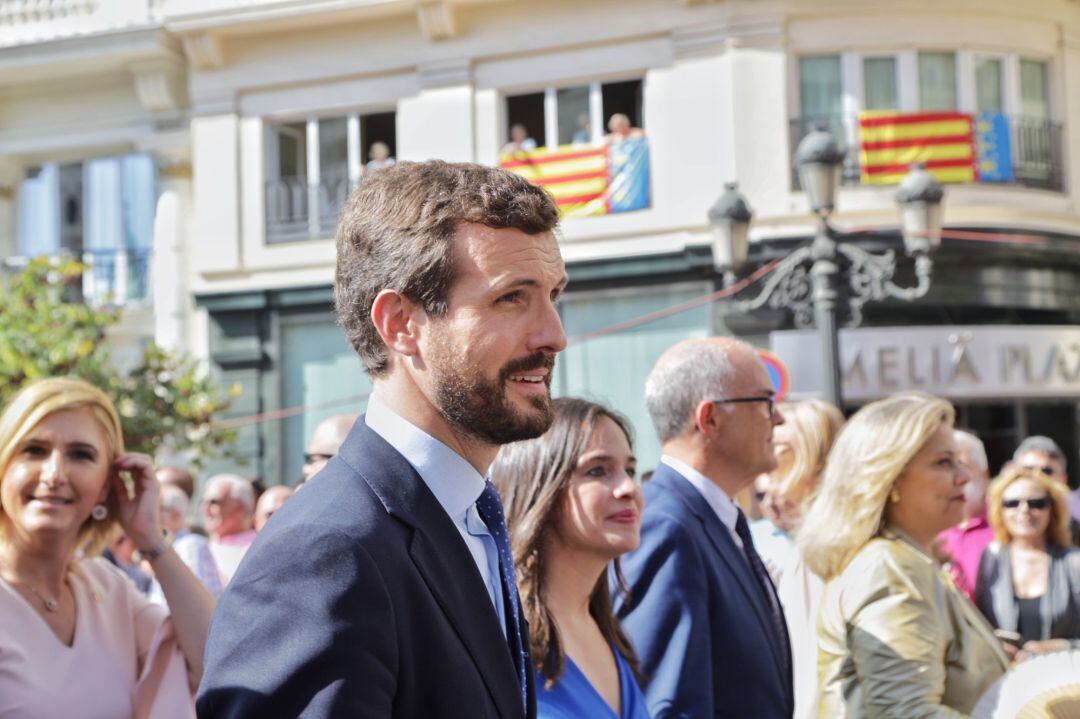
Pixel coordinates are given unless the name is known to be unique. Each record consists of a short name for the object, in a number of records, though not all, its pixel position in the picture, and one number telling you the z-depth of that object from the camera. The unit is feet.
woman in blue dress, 11.16
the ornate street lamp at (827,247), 31.96
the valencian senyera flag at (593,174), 55.21
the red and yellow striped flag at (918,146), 53.57
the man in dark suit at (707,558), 11.95
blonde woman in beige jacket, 12.53
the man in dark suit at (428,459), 6.00
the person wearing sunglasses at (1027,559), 20.72
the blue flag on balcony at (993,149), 53.98
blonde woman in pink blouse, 11.30
